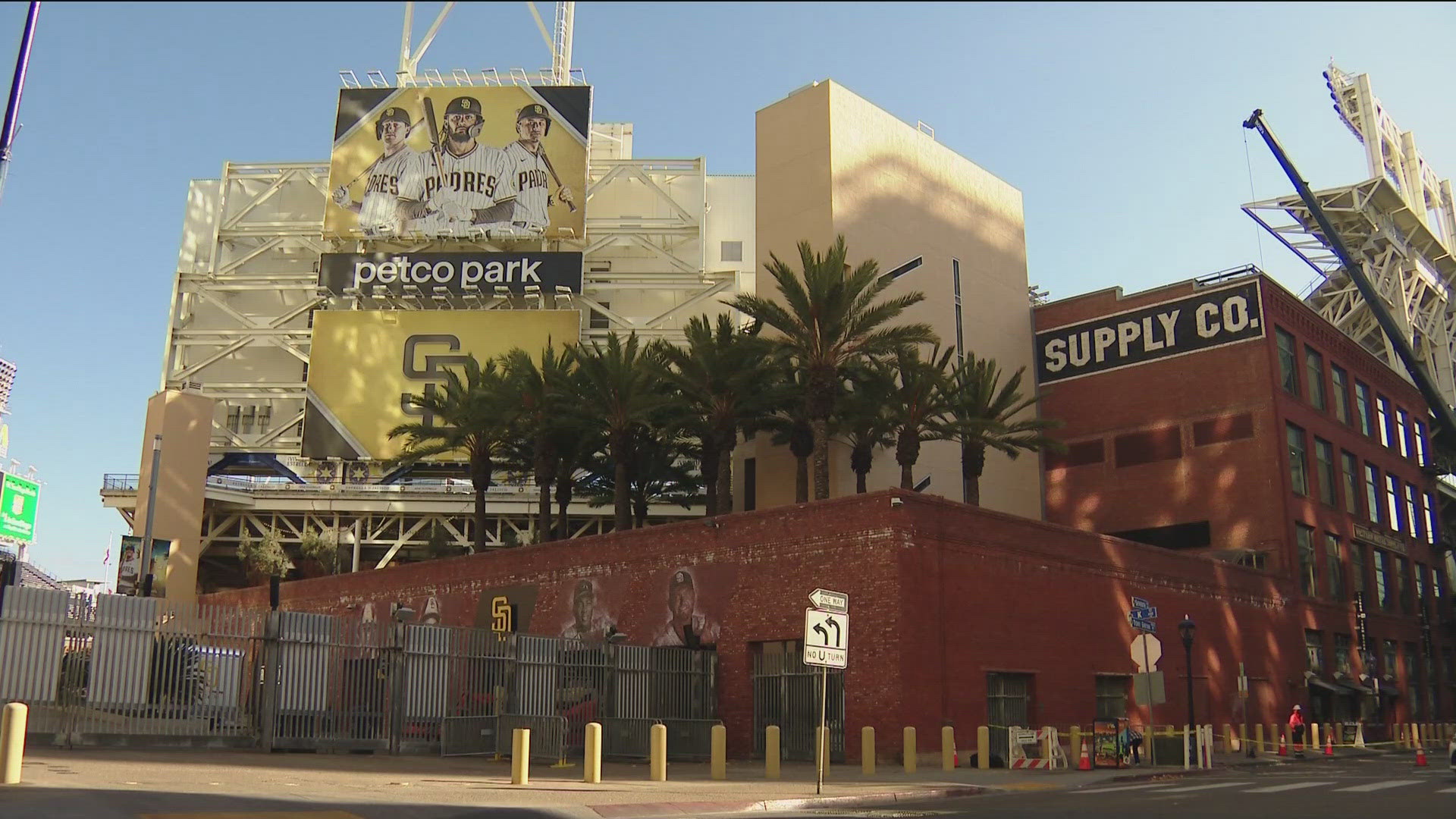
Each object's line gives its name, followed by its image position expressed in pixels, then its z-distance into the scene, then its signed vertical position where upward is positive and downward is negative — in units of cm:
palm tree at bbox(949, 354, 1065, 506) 4222 +866
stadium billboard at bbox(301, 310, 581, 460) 7212 +1814
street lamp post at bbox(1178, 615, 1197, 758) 3081 +98
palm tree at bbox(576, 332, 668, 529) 4103 +909
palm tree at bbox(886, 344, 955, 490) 3944 +863
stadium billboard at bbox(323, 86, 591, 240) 7581 +3094
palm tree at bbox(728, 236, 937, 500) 3725 +1052
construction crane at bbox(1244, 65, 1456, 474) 6781 +2438
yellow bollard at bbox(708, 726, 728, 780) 2319 -167
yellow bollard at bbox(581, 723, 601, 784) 2040 -149
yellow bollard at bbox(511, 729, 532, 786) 1942 -144
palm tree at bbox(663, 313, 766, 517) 3894 +907
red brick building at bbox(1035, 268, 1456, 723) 4797 +852
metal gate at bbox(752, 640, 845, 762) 2967 -81
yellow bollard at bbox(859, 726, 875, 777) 2525 -173
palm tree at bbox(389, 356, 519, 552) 4581 +932
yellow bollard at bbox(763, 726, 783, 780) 2388 -169
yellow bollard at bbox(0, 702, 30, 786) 1524 -100
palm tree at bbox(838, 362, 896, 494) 3966 +828
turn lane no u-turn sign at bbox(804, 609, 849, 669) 1834 +41
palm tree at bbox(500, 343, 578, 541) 4400 +912
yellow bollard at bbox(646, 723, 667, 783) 2134 -156
